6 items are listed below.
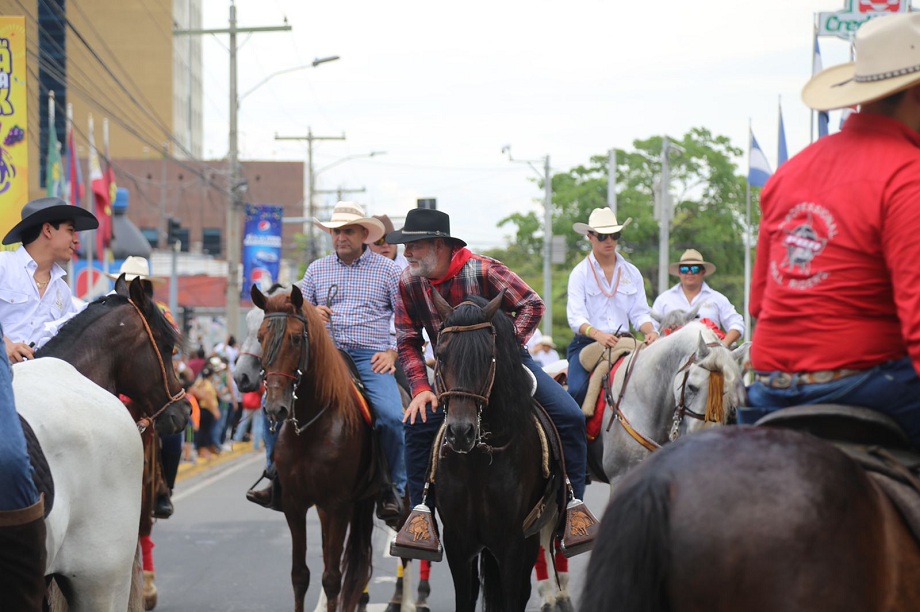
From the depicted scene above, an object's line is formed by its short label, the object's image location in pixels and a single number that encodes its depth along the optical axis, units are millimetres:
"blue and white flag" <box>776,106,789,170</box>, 22559
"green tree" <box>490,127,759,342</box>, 58312
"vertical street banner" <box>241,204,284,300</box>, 34375
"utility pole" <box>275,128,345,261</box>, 61141
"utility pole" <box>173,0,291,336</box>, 33125
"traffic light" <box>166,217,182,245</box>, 37188
